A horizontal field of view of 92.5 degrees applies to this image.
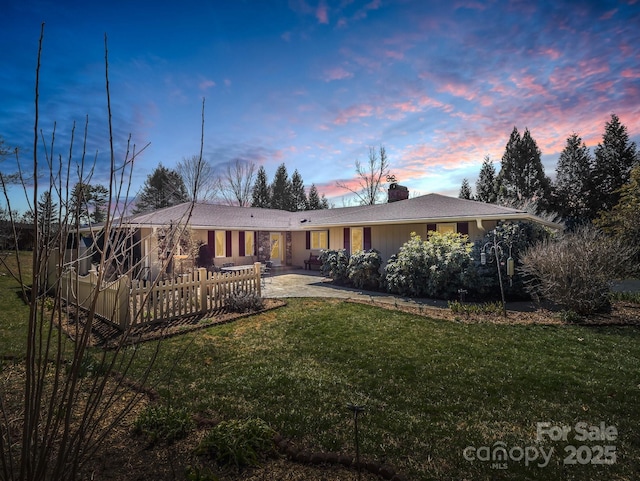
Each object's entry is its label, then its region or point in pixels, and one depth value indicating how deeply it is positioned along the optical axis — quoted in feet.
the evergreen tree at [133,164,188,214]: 111.65
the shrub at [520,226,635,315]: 23.89
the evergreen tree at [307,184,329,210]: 150.30
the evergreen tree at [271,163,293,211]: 144.77
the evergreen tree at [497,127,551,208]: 102.53
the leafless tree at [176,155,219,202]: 99.70
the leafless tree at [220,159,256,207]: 118.70
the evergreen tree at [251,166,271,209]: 140.84
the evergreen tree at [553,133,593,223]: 92.94
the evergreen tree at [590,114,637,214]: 86.89
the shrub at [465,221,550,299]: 31.37
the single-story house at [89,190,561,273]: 40.52
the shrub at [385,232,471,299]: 32.19
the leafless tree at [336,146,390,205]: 110.11
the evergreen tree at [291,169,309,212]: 149.89
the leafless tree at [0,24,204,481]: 4.41
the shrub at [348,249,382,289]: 40.09
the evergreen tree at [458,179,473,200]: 118.24
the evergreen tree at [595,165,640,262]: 53.36
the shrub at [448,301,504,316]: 25.52
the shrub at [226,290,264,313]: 25.76
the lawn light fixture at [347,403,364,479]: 5.88
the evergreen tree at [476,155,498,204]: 110.63
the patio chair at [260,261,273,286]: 49.26
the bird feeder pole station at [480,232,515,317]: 25.38
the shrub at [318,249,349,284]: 43.11
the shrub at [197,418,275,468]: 8.15
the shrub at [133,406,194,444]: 8.93
